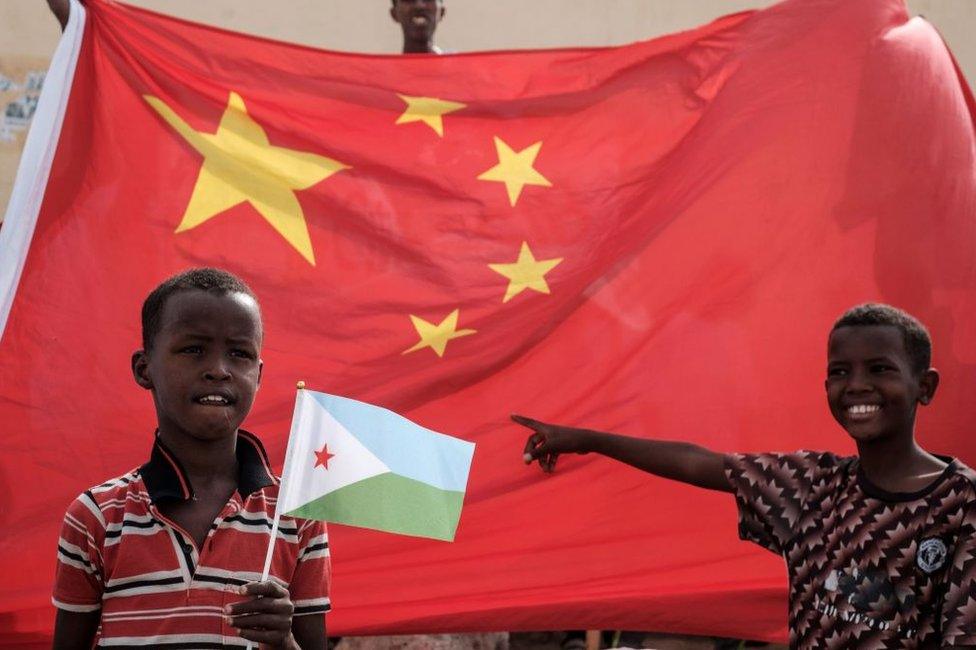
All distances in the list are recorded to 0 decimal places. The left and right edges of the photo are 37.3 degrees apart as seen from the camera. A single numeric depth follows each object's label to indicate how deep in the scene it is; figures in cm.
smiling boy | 296
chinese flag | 387
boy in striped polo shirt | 249
